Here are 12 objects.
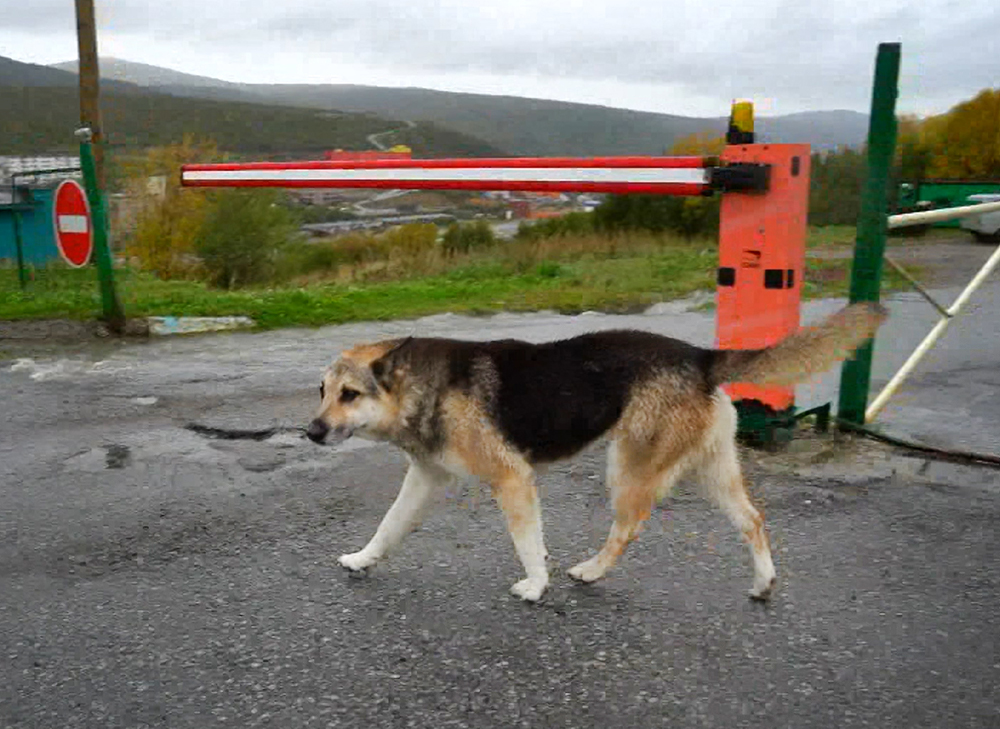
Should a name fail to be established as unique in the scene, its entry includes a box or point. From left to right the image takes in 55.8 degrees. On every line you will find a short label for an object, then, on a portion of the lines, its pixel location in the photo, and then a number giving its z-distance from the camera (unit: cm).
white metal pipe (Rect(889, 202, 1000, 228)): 626
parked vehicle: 1151
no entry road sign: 1038
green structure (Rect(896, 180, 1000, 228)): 2066
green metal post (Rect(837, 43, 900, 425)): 582
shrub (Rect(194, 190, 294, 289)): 2511
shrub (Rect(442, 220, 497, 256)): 2895
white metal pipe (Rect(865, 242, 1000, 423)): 681
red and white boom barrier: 568
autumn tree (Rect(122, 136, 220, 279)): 2542
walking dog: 416
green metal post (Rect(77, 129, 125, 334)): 1009
